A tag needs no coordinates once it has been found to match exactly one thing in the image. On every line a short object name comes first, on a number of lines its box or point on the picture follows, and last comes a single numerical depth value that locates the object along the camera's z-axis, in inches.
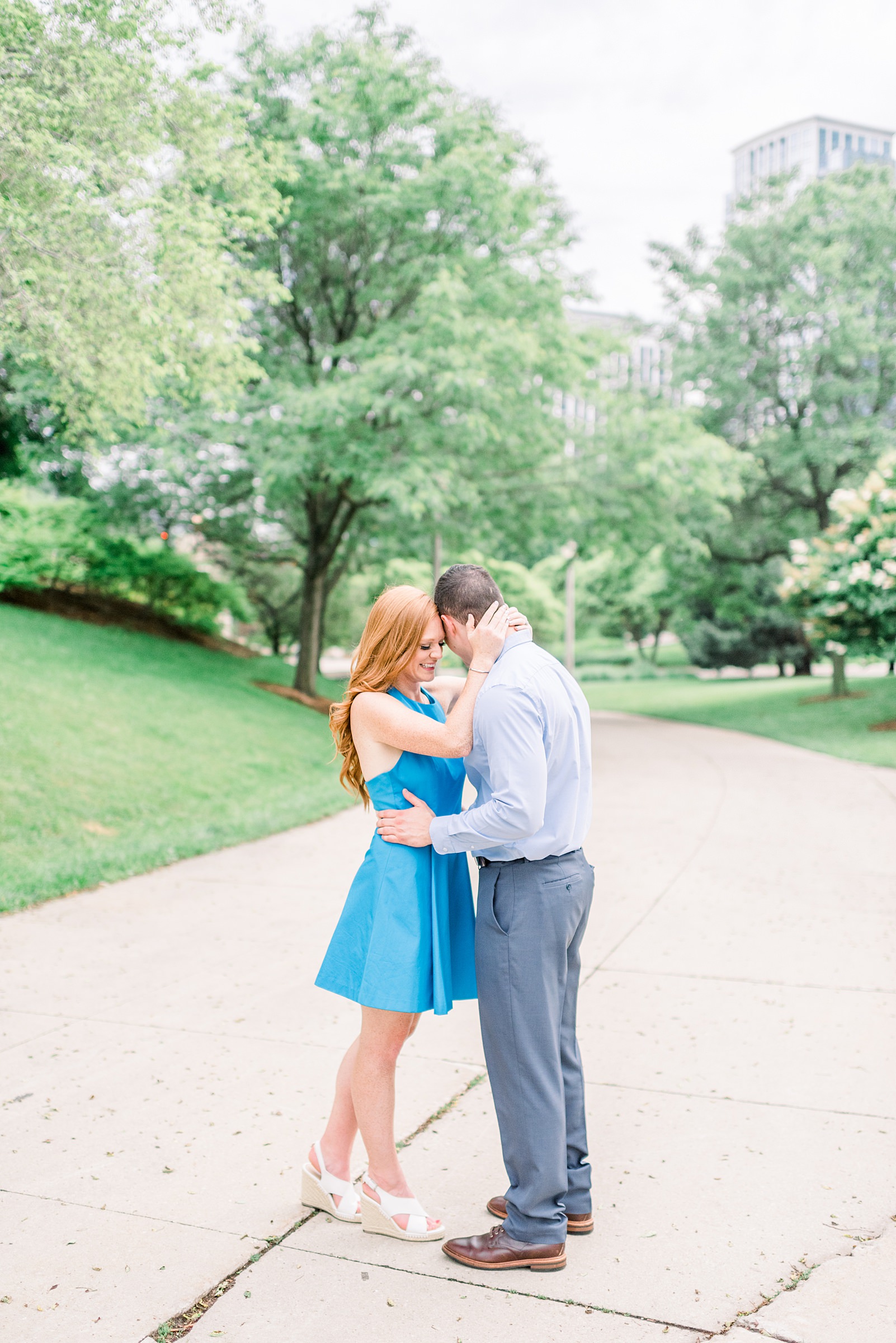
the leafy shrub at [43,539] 675.0
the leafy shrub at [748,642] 1699.7
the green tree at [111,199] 273.3
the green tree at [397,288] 589.6
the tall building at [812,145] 6127.0
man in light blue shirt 114.6
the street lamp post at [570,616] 1503.4
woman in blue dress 116.3
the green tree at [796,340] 936.3
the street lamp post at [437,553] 819.4
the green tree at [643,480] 716.7
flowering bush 653.9
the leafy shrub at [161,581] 771.4
